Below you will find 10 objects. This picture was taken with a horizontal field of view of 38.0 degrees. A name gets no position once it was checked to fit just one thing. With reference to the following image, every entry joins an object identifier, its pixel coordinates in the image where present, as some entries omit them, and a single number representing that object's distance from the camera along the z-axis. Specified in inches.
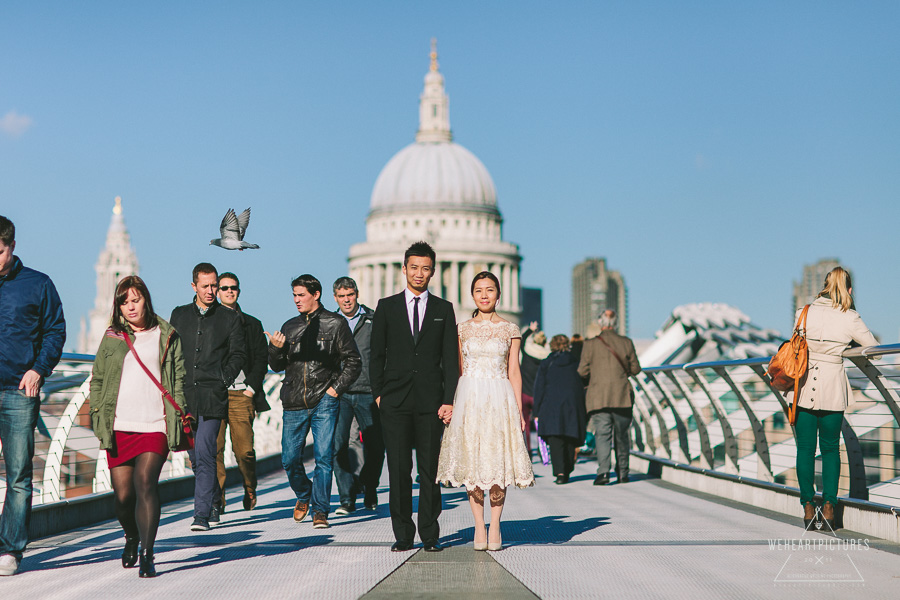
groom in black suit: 327.9
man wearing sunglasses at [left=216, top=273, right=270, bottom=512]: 425.1
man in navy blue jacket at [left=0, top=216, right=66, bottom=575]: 295.7
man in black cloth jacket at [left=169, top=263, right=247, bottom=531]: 393.1
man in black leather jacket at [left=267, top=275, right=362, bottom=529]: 401.1
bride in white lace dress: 325.7
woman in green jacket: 288.2
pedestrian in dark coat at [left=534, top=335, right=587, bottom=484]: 609.9
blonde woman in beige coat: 360.8
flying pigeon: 430.2
